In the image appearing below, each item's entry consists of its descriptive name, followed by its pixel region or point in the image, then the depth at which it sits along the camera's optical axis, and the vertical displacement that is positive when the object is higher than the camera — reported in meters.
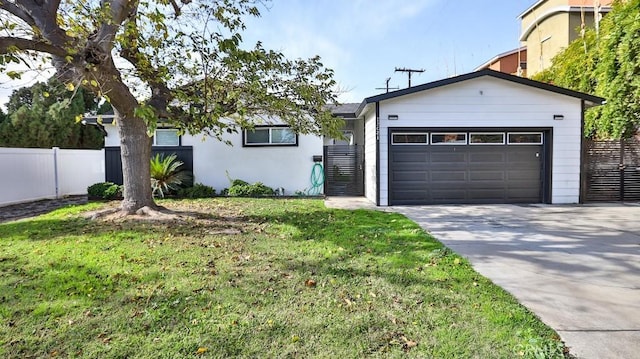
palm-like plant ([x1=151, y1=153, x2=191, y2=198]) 11.55 -0.21
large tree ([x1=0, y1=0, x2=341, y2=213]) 5.63 +1.82
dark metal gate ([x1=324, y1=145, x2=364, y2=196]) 12.61 -0.22
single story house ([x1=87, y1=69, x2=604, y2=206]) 10.26 +0.71
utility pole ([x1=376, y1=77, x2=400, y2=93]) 19.88 +4.35
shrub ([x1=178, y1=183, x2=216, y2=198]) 12.04 -0.76
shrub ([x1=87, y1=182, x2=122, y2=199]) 11.57 -0.69
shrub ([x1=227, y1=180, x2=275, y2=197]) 12.16 -0.73
